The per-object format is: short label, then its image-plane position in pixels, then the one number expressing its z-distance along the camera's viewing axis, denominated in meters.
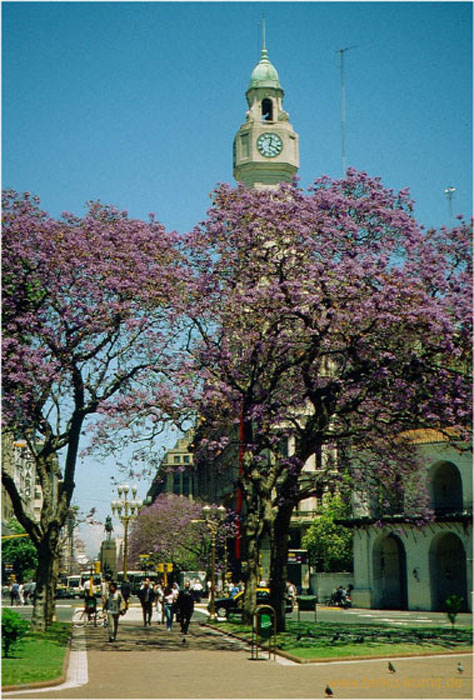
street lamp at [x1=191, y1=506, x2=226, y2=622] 39.56
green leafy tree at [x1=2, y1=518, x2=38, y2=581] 85.97
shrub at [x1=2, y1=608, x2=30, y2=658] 19.39
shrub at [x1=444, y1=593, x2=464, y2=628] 29.17
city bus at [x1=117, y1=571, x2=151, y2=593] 80.78
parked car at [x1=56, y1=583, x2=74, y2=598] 75.75
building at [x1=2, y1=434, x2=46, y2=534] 83.82
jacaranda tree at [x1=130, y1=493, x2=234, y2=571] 84.17
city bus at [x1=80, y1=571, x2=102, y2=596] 71.57
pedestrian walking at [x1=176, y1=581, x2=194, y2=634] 30.94
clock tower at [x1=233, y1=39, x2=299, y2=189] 96.25
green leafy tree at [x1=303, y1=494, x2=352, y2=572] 68.75
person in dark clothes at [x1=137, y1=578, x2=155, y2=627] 37.16
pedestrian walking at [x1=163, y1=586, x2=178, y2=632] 33.45
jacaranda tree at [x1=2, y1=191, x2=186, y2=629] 27.81
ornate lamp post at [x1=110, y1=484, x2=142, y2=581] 54.94
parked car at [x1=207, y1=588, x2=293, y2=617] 41.01
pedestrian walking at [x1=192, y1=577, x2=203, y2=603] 62.08
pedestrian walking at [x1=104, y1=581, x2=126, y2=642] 27.75
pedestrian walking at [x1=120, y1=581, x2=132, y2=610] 40.97
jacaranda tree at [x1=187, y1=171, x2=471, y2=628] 25.44
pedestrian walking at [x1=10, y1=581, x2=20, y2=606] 59.97
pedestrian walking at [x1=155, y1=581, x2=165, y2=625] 37.62
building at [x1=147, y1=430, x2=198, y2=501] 149.27
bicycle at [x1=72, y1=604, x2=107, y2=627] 38.41
